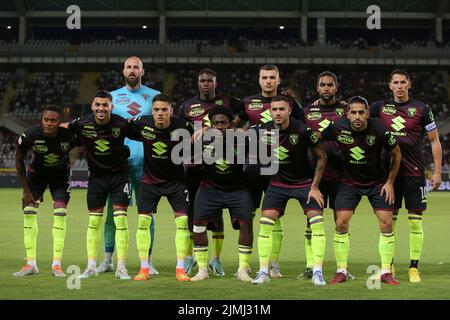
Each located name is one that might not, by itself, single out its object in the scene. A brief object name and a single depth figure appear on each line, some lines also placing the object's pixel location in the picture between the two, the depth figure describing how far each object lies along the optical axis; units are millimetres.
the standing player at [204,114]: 9078
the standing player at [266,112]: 8930
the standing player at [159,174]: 8602
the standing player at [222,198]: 8570
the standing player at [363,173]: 8242
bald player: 9453
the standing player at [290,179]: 8266
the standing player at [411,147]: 8711
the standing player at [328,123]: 8906
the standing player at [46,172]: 8922
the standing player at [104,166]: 8742
